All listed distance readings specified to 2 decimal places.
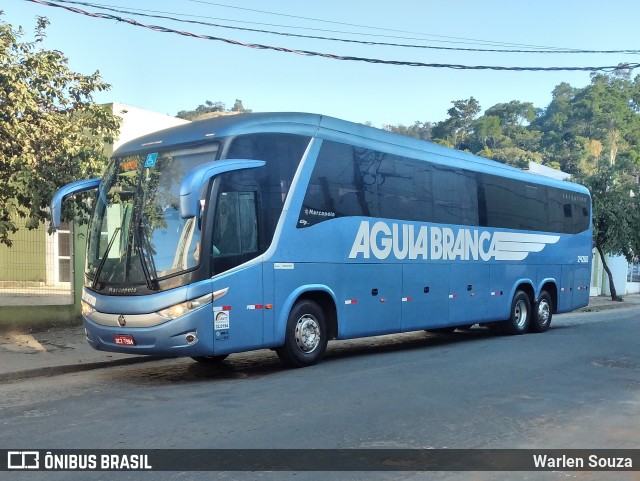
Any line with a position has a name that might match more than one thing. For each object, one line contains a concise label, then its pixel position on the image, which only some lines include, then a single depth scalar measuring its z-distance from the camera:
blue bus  8.90
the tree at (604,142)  27.91
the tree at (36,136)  12.09
